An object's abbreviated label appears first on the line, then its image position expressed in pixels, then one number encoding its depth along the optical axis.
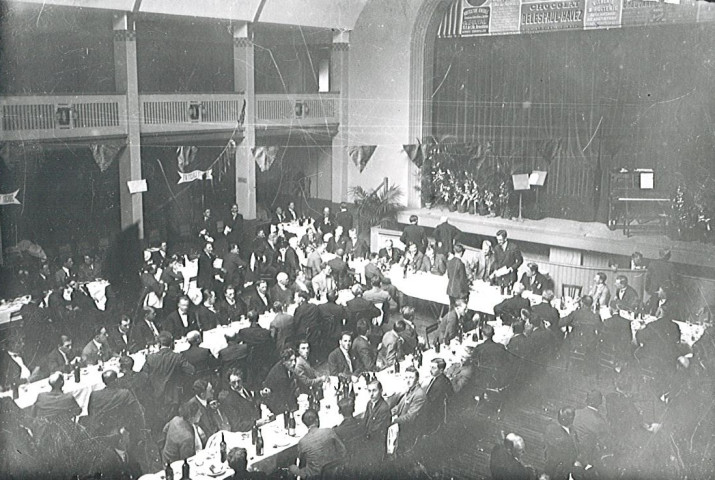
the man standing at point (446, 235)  17.48
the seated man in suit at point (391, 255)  15.90
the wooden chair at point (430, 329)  12.07
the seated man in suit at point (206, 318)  11.59
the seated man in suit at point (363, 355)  10.37
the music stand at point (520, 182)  20.03
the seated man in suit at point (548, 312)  11.90
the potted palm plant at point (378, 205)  21.88
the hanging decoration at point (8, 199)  15.15
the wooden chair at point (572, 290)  15.08
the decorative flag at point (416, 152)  22.59
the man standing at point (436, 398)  9.48
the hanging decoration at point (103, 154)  18.28
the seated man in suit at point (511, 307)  12.41
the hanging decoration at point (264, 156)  21.69
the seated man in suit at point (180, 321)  11.32
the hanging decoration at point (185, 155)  19.92
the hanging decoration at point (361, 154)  24.05
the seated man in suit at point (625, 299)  12.43
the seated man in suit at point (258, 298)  12.17
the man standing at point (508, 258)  14.64
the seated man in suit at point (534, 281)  13.84
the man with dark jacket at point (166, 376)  9.66
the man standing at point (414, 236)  17.17
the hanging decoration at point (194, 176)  20.34
